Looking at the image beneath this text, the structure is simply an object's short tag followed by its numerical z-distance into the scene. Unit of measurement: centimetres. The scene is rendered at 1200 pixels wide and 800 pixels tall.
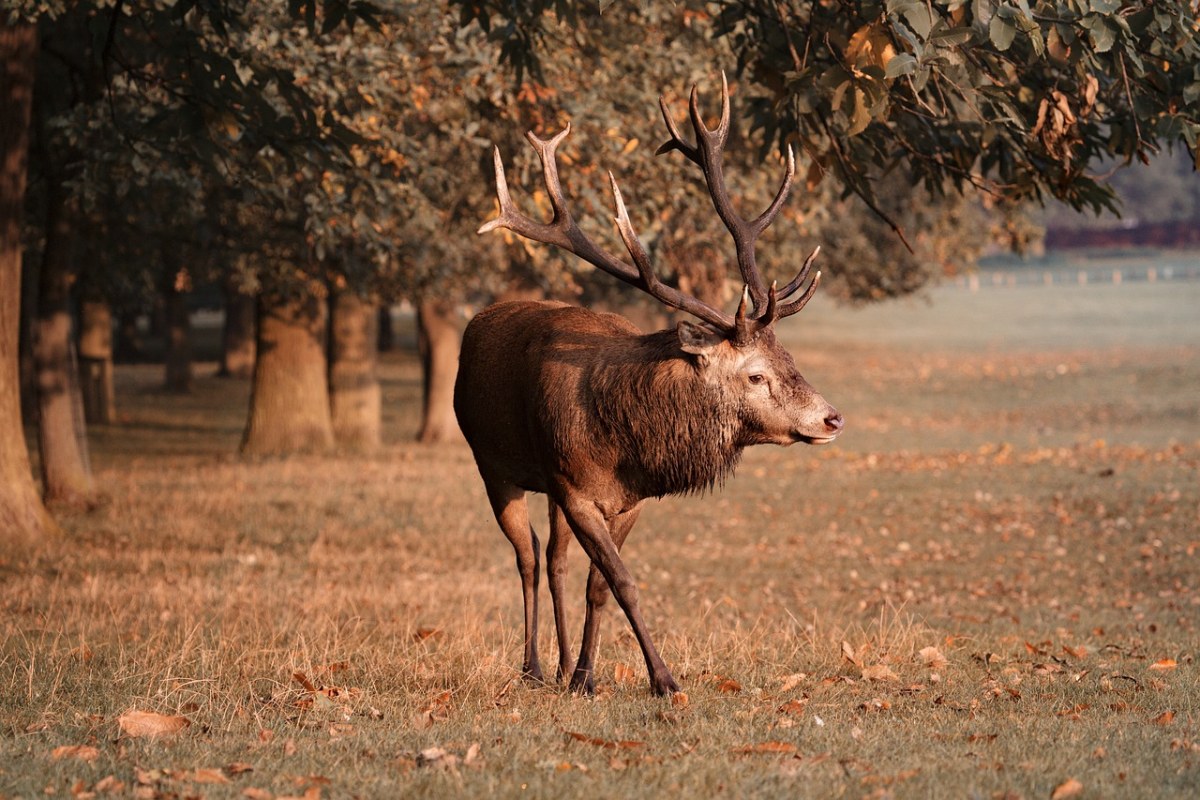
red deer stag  1455
